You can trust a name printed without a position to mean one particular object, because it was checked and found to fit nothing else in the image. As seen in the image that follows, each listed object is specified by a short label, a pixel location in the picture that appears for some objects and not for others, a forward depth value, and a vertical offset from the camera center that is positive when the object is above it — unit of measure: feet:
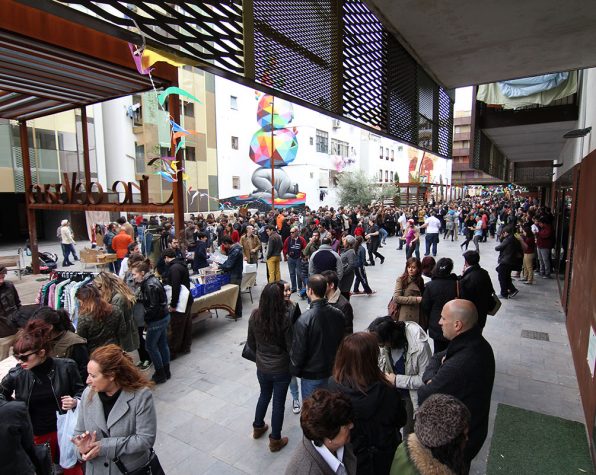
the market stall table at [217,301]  21.97 -6.76
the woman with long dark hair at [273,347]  11.62 -4.95
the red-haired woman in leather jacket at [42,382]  8.94 -4.64
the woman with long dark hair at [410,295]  15.01 -4.23
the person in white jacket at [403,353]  9.68 -4.35
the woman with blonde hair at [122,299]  14.32 -4.12
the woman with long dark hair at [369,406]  7.38 -4.30
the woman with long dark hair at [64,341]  10.39 -4.31
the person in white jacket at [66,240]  43.55 -5.43
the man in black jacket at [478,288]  15.05 -3.97
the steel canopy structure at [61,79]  11.93 +5.59
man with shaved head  8.22 -4.04
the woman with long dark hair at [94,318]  12.88 -4.38
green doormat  11.58 -8.61
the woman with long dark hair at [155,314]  16.17 -5.34
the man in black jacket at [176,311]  18.61 -6.10
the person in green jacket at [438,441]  5.39 -3.68
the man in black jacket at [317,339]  10.96 -4.38
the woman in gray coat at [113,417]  7.60 -4.73
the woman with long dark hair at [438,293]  13.98 -3.86
